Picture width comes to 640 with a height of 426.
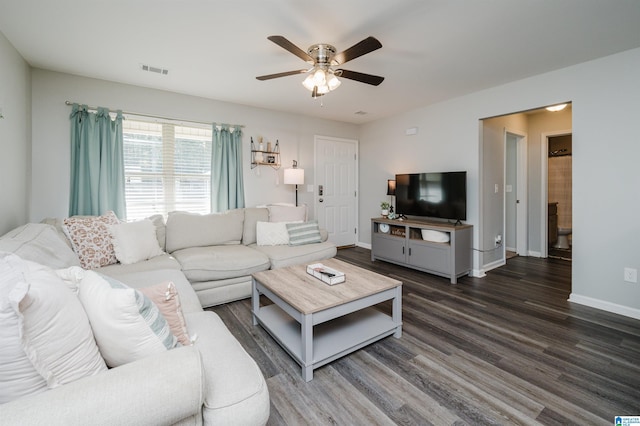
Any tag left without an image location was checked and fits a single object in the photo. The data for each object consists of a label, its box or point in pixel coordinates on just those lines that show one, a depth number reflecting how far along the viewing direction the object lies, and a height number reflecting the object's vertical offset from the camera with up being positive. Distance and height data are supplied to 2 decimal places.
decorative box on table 2.20 -0.51
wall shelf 4.43 +0.85
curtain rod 3.27 +1.21
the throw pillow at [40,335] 0.76 -0.36
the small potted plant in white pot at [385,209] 4.72 +0.02
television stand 3.61 -0.50
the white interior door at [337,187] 5.22 +0.44
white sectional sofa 0.74 -0.53
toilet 5.21 -0.51
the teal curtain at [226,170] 4.07 +0.58
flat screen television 3.84 +0.23
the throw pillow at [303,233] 3.61 -0.29
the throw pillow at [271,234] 3.60 -0.30
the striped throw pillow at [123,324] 0.95 -0.39
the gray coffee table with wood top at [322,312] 1.82 -0.71
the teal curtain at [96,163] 3.21 +0.54
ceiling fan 2.27 +1.17
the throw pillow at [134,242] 2.64 -0.30
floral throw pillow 2.47 -0.27
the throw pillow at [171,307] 1.21 -0.43
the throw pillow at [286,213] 3.93 -0.04
